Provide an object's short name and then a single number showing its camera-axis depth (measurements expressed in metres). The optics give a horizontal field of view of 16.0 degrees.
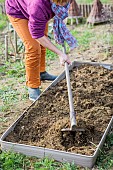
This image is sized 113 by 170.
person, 4.06
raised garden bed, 3.76
